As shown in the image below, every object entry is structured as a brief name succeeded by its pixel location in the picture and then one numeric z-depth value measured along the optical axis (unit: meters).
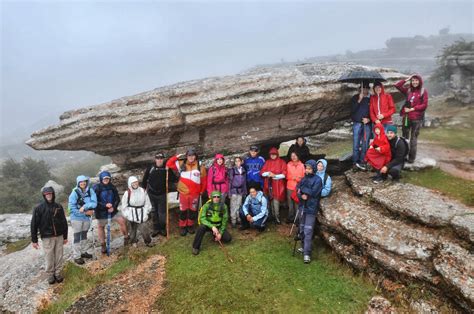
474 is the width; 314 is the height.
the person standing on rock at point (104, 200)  12.53
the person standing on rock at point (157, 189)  13.93
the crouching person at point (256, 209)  13.19
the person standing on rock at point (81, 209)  11.99
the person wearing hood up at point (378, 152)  11.96
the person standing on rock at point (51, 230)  10.92
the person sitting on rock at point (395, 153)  11.81
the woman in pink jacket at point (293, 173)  13.13
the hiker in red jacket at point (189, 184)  13.84
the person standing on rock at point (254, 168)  13.77
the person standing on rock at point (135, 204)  12.67
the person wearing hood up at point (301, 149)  14.52
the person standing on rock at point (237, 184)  13.63
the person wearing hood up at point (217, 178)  13.51
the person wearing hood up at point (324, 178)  11.93
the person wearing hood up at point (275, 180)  13.57
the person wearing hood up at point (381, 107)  13.17
